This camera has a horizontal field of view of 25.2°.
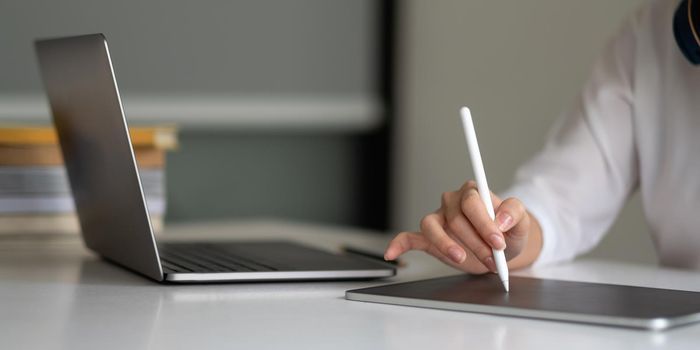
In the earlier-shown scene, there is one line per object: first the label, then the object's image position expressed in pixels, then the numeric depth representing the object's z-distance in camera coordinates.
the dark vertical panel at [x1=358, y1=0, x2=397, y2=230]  3.15
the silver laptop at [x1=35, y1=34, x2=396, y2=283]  1.32
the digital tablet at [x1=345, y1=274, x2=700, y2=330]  1.13
